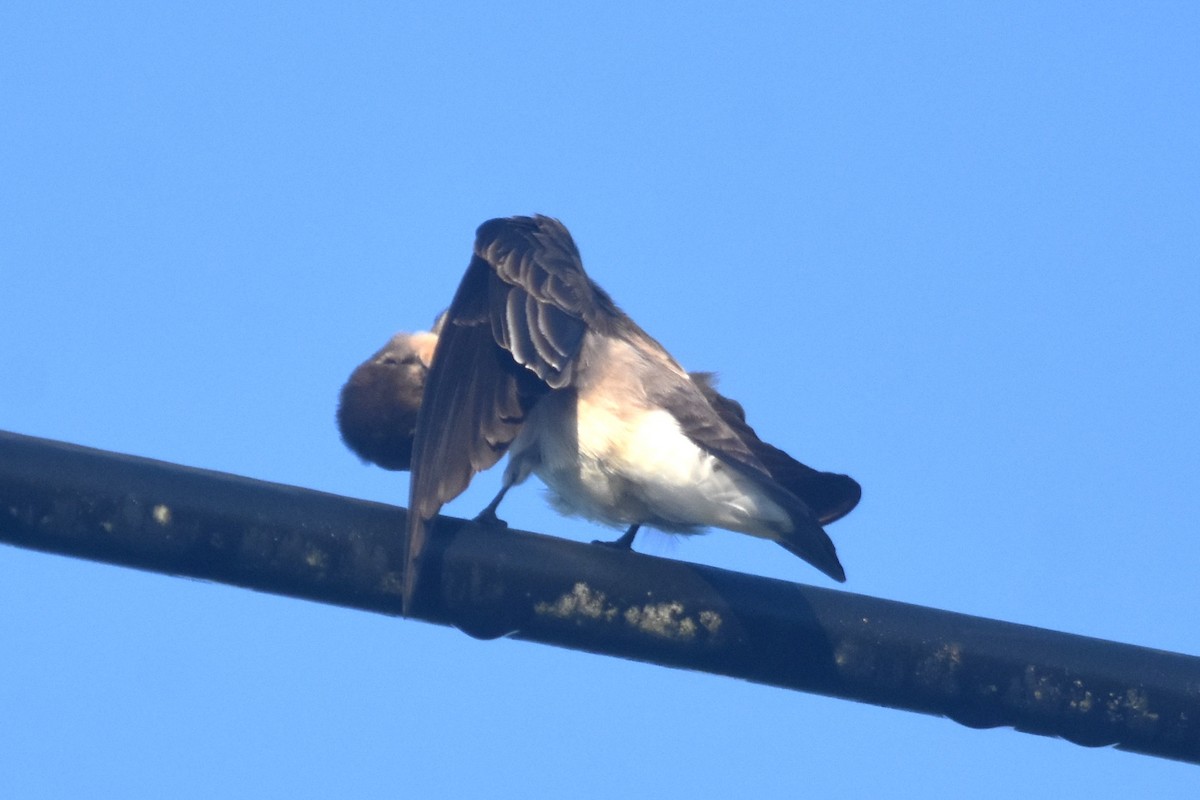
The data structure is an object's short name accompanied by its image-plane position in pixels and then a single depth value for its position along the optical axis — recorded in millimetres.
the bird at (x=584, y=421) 9187
